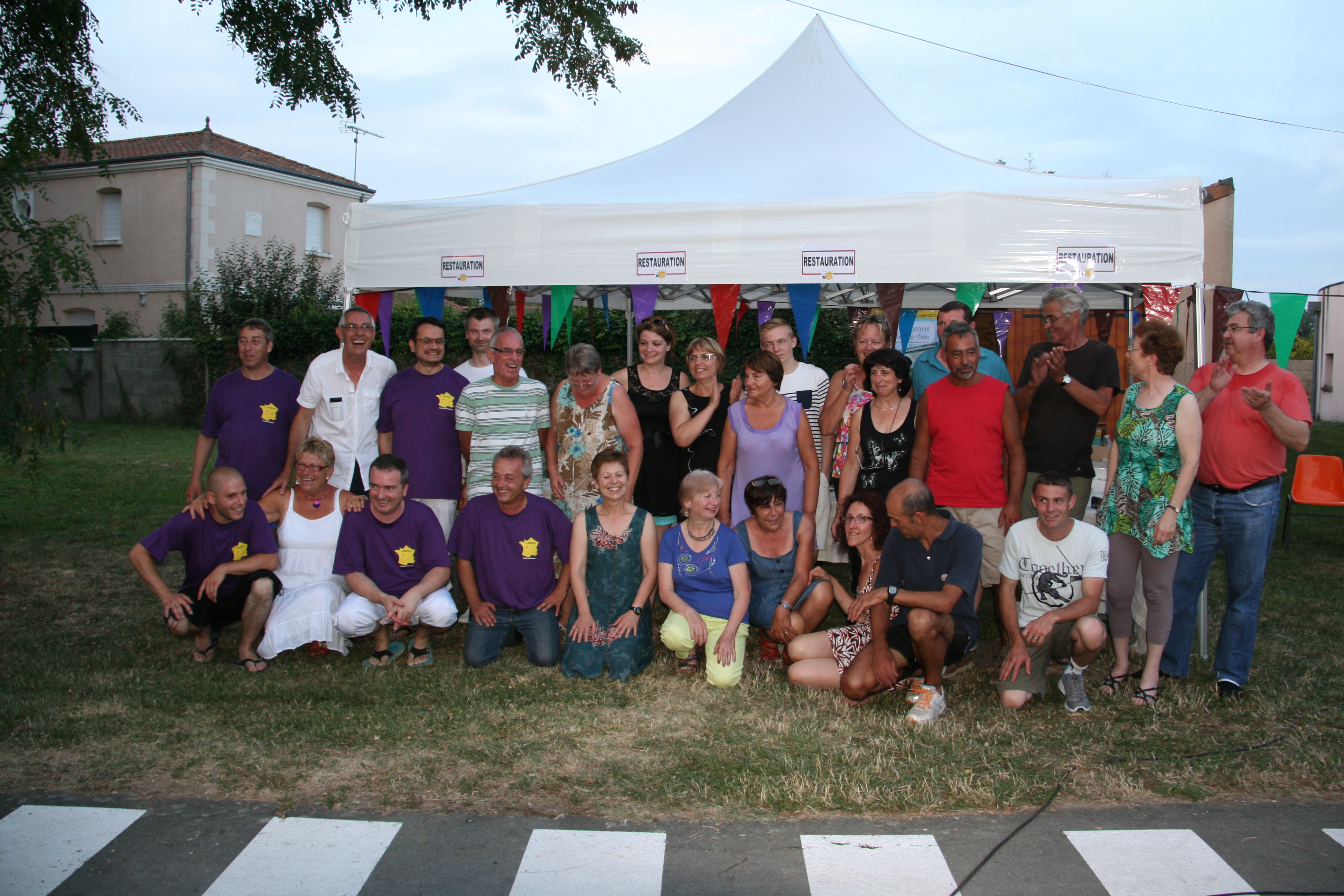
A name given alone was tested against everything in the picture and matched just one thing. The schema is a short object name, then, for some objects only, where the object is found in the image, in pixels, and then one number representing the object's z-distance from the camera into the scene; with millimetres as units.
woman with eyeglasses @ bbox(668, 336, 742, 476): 4922
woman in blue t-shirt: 4430
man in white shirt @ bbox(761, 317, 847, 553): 5160
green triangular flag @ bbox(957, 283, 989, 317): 5105
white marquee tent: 4785
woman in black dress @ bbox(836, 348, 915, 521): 4758
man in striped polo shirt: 4910
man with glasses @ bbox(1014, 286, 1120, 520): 4570
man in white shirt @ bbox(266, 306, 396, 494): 5066
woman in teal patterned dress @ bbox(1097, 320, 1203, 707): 4094
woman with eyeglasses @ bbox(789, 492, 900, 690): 4336
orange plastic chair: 7738
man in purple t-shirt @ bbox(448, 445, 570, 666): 4645
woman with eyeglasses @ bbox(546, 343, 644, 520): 4953
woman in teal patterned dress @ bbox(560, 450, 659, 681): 4488
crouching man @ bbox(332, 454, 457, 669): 4543
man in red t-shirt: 4137
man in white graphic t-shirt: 4086
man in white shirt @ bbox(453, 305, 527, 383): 5297
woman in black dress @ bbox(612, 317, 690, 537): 5074
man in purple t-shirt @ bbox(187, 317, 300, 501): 5027
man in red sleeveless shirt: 4594
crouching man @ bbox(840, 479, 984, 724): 4059
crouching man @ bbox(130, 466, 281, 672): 4508
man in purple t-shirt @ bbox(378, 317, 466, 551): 4984
